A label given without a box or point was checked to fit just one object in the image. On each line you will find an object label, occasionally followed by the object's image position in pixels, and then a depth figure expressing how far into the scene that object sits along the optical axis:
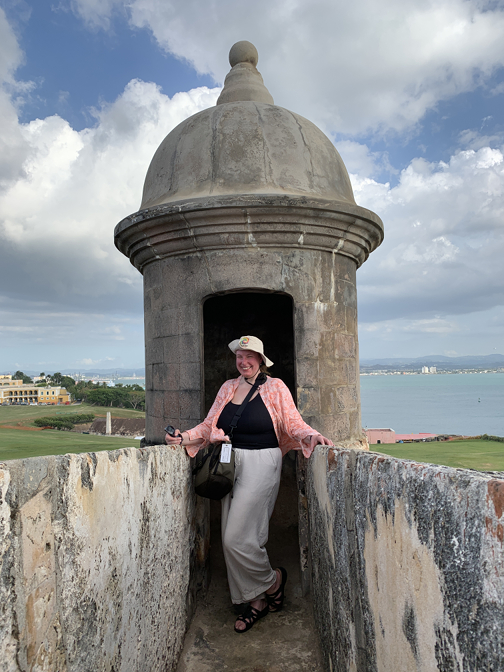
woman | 2.89
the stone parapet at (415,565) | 0.96
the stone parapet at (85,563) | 1.22
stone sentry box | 3.87
